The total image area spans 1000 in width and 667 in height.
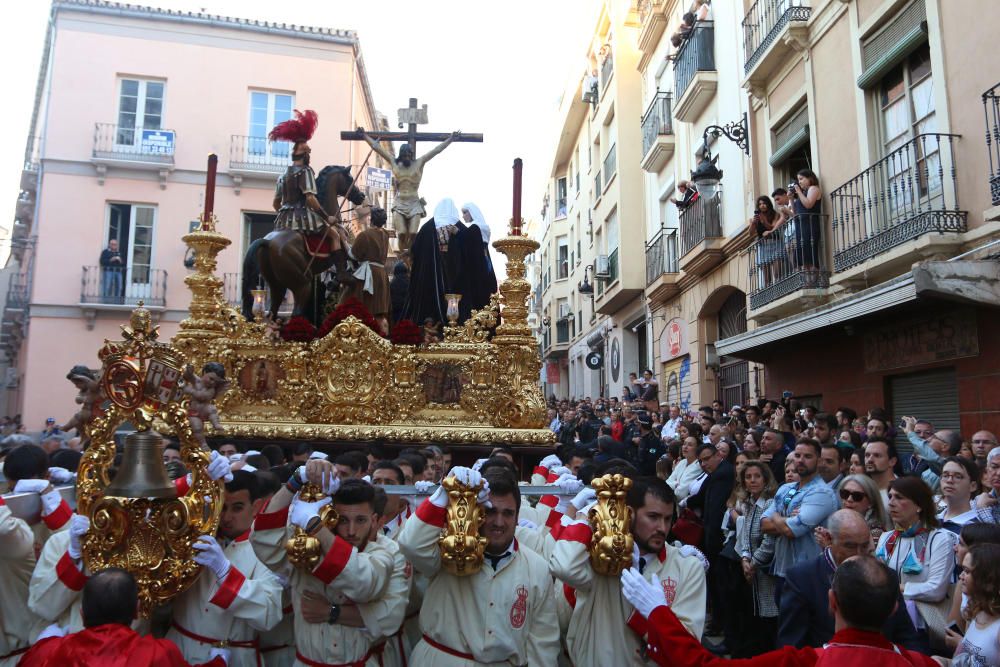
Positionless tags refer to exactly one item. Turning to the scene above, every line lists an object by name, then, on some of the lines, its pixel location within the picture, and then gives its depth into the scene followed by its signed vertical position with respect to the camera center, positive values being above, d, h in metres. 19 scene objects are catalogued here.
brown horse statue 7.64 +1.66
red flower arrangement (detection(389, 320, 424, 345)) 7.34 +0.91
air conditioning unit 23.72 +5.02
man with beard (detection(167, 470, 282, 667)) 3.06 -0.66
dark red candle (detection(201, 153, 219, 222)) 7.37 +2.29
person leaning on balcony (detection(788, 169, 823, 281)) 10.39 +2.72
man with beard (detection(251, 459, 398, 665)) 3.06 -0.50
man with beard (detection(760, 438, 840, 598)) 4.89 -0.50
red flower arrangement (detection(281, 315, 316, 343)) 7.43 +0.95
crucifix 9.10 +2.96
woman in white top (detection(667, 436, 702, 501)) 7.11 -0.36
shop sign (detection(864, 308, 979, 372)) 7.67 +0.93
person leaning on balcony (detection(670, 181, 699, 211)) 14.91 +4.48
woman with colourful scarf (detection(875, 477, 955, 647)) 3.69 -0.60
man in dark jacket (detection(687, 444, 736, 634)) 6.16 -0.65
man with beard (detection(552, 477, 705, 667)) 3.07 -0.60
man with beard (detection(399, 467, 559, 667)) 3.09 -0.66
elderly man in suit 3.39 -0.67
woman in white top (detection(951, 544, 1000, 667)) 2.84 -0.63
